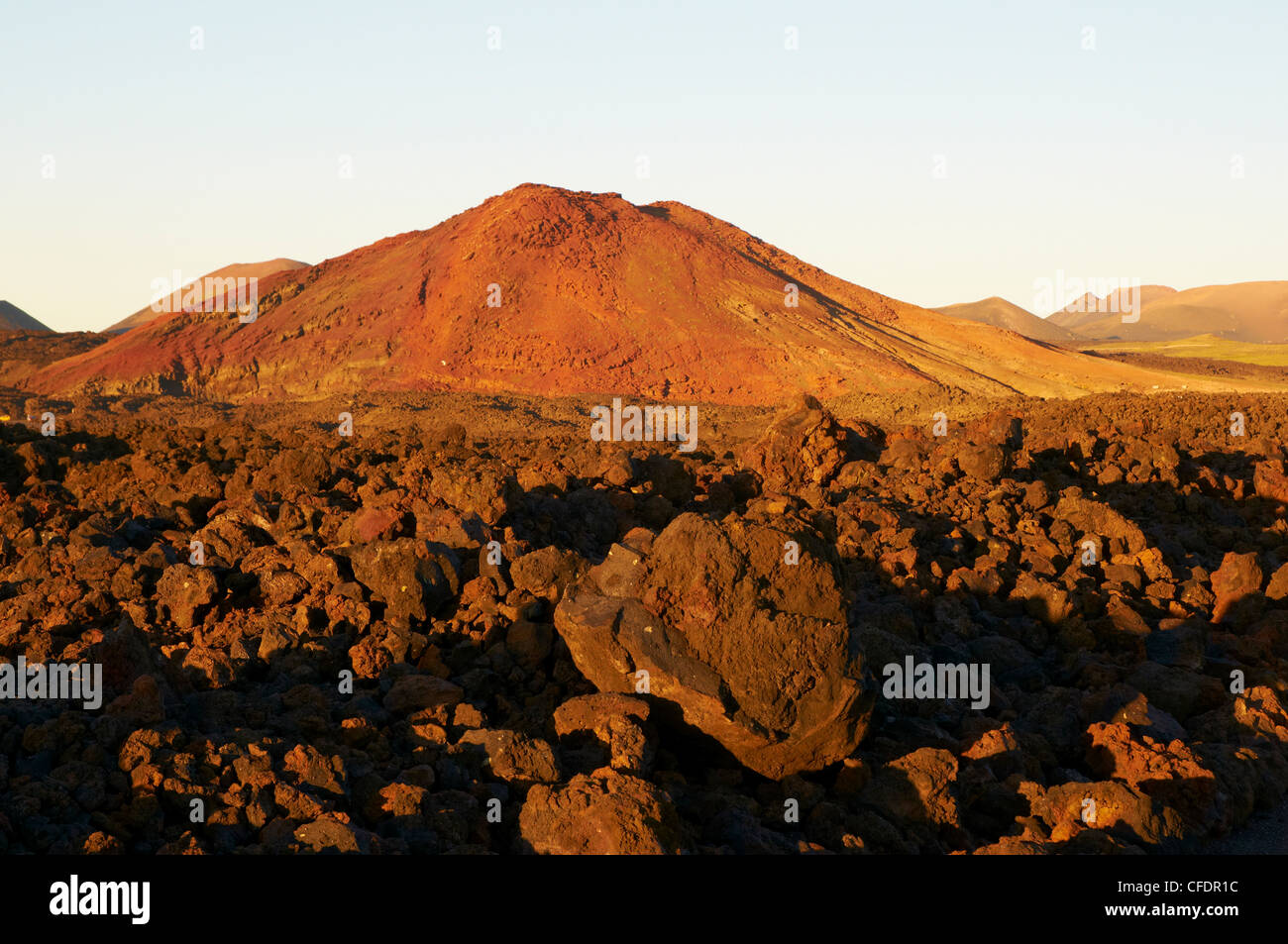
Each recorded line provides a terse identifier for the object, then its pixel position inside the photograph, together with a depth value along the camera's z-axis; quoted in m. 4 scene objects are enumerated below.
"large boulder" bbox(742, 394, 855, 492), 13.99
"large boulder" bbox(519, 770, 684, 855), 5.12
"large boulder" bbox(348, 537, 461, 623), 7.79
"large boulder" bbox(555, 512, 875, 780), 6.23
